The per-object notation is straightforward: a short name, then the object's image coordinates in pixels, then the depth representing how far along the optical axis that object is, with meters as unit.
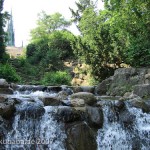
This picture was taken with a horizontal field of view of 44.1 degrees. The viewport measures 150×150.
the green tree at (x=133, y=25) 8.53
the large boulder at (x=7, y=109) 4.60
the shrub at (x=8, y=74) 9.76
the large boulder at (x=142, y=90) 6.66
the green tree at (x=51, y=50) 12.64
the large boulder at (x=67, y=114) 4.74
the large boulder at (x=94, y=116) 4.94
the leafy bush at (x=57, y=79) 10.36
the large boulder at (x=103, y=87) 8.10
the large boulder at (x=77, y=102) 5.16
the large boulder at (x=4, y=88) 6.96
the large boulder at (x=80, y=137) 4.55
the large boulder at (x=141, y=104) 5.54
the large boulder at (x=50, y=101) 5.22
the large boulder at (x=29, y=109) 4.78
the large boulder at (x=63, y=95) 6.20
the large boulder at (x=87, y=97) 5.33
